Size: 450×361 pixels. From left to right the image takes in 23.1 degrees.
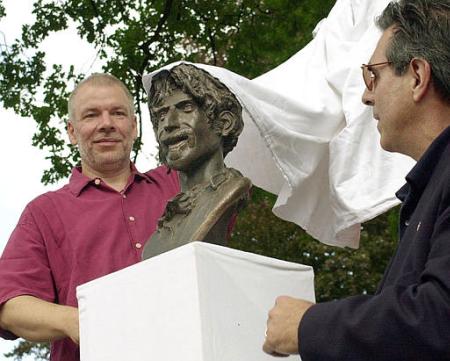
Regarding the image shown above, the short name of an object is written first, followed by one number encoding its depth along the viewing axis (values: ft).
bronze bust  13.47
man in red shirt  13.53
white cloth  14.61
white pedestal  12.03
